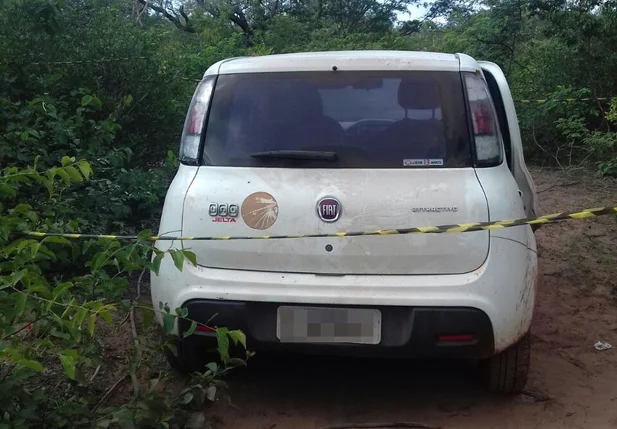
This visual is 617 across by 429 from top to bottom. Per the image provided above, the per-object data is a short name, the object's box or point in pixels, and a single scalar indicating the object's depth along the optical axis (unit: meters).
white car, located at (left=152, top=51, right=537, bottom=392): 2.98
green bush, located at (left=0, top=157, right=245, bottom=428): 2.59
